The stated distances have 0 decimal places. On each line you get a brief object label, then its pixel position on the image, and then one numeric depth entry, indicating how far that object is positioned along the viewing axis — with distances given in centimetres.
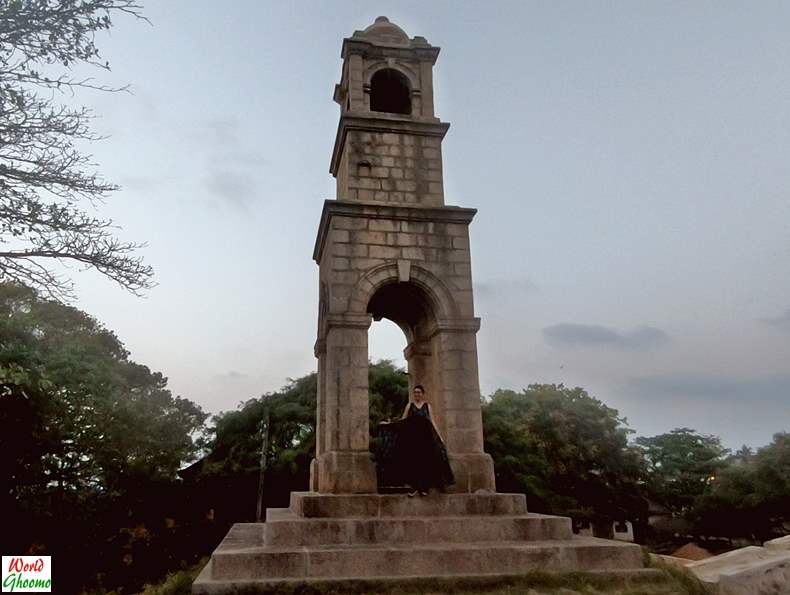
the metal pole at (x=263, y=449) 2597
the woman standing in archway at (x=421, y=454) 803
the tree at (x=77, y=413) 1850
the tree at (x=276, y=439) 2527
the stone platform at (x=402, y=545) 636
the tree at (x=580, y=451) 2872
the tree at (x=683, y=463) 3625
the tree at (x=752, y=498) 2689
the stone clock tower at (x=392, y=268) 873
